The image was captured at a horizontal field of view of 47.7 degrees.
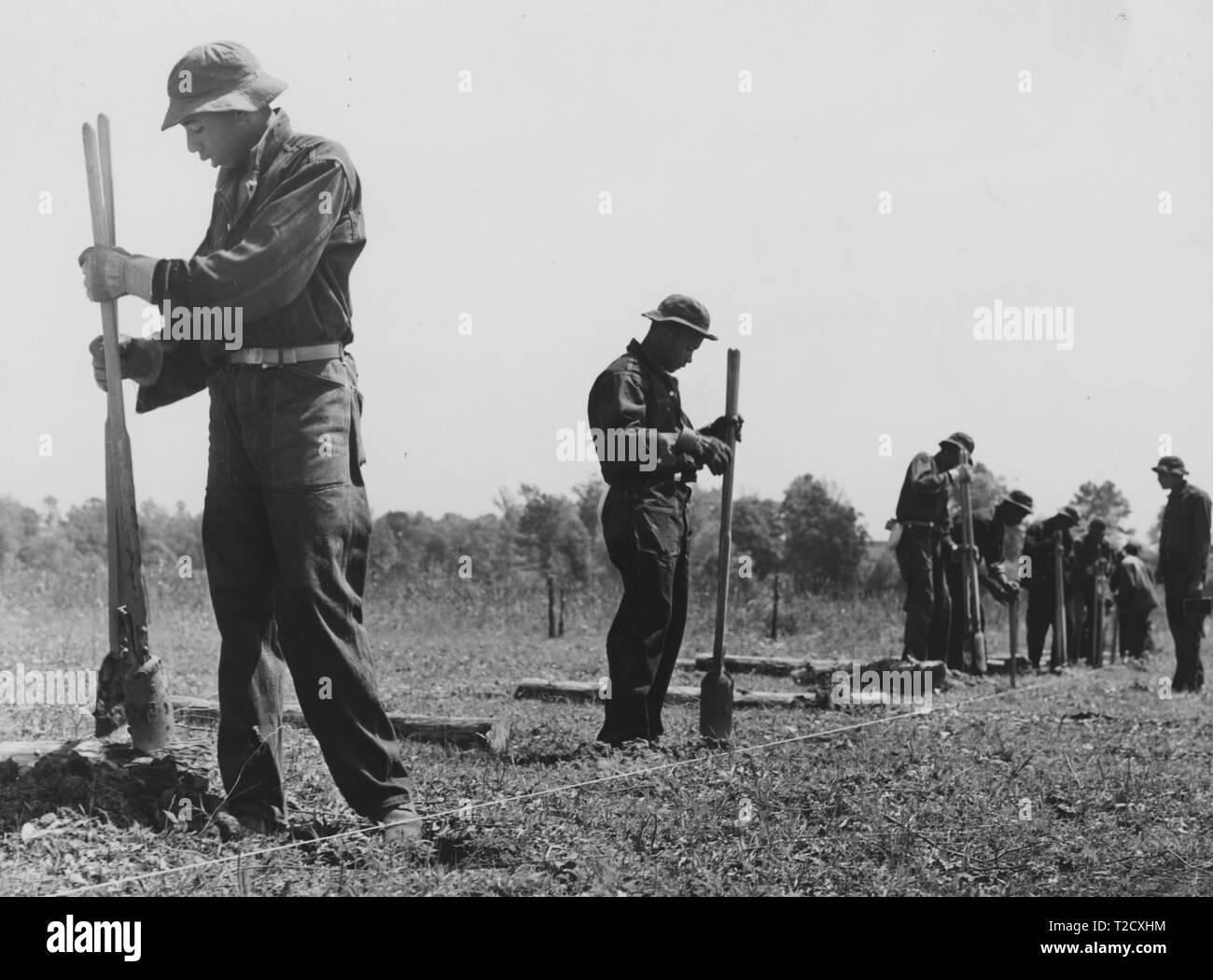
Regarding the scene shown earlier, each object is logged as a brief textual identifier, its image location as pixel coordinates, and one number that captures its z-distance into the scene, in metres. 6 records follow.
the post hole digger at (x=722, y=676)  7.33
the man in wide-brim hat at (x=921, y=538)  12.19
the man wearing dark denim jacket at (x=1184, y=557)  11.93
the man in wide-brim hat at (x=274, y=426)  4.45
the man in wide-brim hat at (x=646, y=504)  6.91
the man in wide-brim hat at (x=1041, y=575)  14.94
